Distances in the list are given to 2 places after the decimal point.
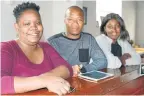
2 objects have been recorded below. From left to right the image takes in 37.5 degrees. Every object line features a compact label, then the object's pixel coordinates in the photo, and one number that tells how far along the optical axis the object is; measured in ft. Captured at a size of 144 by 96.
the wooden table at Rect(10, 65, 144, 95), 3.82
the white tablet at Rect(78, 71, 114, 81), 4.38
